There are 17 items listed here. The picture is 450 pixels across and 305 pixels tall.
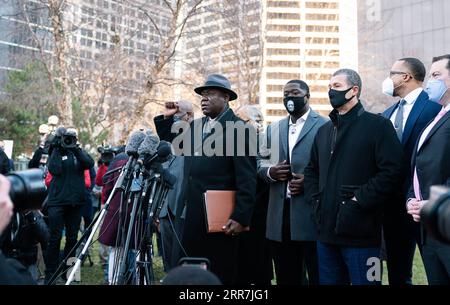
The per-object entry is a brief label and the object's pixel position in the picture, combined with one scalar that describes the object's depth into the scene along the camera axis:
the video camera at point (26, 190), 2.12
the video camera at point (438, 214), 1.77
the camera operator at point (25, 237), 4.68
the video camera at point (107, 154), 10.05
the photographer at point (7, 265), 1.99
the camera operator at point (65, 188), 7.54
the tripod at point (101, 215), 4.43
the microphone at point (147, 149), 4.71
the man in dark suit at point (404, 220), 4.80
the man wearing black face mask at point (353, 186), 4.22
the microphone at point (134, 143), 4.83
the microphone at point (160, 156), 4.62
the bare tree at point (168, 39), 16.11
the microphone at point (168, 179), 4.71
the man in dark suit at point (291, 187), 5.18
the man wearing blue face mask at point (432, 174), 3.90
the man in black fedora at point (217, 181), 4.68
